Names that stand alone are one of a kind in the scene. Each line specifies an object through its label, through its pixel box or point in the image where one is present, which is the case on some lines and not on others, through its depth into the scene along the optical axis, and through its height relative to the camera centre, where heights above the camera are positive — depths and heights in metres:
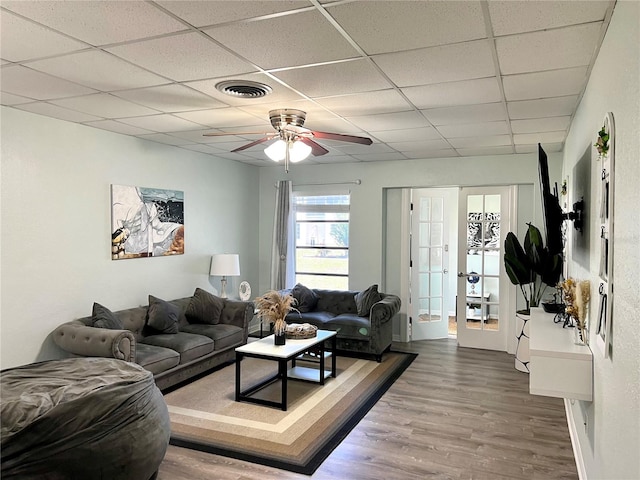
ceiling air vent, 3.09 +1.03
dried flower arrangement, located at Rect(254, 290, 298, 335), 4.39 -0.67
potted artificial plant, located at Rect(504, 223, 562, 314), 5.09 -0.26
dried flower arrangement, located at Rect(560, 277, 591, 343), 2.67 -0.37
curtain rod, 6.73 +0.84
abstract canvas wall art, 4.79 +0.18
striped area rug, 3.31 -1.49
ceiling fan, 3.82 +0.84
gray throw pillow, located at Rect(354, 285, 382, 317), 5.94 -0.76
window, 6.98 -0.01
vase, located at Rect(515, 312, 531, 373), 5.28 -1.19
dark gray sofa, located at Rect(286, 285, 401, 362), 5.57 -0.97
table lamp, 6.03 -0.36
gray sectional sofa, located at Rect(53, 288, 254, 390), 3.94 -0.95
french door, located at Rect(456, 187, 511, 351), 6.15 -0.36
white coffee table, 4.09 -1.12
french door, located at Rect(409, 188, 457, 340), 6.70 -0.28
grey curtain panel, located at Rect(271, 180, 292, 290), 7.05 +0.05
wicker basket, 4.64 -0.93
